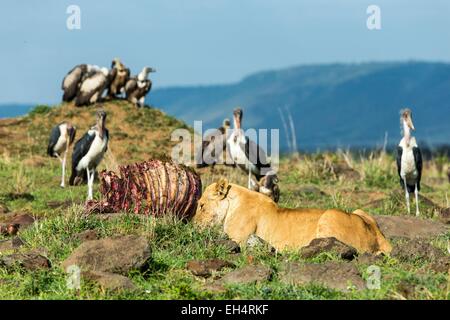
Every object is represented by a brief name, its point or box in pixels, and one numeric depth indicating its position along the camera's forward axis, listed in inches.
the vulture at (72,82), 1123.3
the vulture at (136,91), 1134.4
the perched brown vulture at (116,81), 1157.1
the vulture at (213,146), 919.7
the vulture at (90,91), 1097.4
